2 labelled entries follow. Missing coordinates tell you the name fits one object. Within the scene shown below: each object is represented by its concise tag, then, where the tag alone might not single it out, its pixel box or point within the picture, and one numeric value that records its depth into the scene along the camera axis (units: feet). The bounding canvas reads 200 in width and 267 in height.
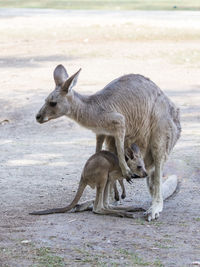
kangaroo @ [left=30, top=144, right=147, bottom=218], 34.56
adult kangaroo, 34.60
